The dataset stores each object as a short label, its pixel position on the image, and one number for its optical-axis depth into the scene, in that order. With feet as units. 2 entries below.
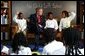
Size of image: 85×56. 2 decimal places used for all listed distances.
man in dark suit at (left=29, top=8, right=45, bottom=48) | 8.02
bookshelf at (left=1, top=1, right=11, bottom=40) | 12.44
